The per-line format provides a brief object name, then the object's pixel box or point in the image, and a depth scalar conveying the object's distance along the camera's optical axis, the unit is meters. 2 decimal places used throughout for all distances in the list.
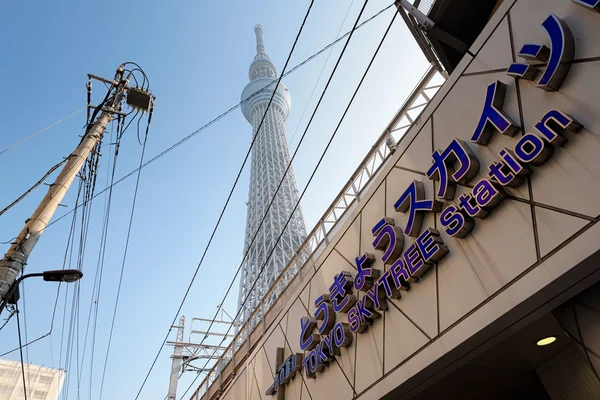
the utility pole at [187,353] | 23.14
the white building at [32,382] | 46.53
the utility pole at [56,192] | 6.45
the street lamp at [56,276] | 6.55
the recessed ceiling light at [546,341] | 5.55
